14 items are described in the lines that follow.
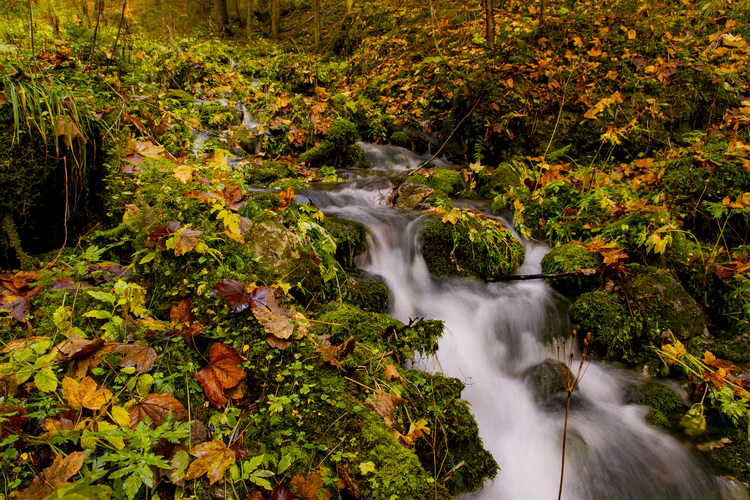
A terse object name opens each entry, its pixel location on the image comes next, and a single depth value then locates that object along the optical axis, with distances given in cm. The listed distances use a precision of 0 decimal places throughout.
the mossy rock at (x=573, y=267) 402
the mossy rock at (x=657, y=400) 305
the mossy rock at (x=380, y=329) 246
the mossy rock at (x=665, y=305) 361
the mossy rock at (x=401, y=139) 816
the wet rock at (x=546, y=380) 325
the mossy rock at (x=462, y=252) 434
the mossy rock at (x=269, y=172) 548
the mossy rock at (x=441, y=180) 583
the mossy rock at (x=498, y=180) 570
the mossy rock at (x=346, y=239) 392
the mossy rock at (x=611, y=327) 362
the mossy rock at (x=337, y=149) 694
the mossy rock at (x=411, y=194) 535
